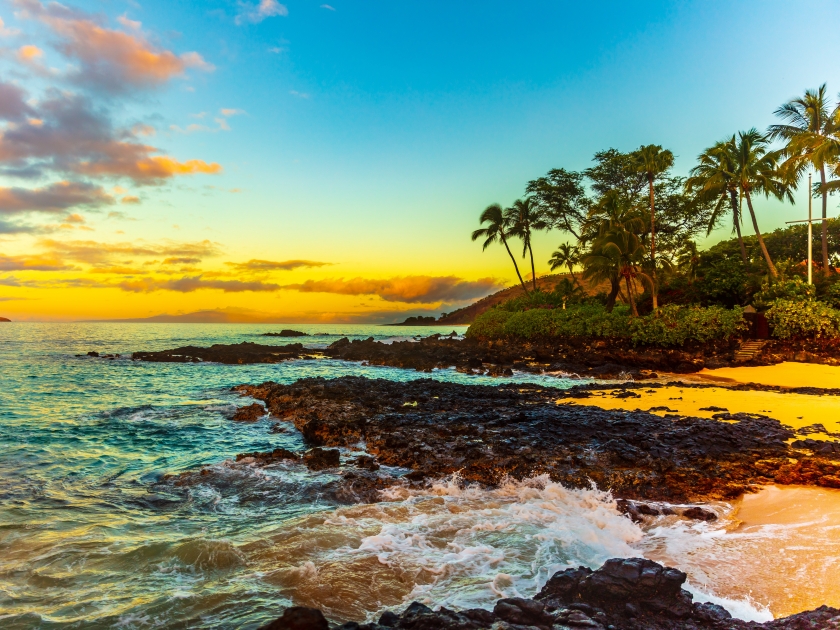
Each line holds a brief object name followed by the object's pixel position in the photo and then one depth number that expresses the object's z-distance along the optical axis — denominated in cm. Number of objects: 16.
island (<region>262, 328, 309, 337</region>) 8244
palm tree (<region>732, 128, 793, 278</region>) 2986
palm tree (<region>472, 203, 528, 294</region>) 4741
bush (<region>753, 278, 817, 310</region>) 2472
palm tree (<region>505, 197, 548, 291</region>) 4575
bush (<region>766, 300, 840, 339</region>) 2270
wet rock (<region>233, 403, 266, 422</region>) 1519
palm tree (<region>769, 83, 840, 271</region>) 2652
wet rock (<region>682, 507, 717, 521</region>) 664
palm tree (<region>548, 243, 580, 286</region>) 4644
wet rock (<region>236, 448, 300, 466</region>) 1024
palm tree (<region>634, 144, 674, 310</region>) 3294
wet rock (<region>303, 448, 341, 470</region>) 971
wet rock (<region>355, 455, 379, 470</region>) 942
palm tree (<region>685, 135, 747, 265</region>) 3083
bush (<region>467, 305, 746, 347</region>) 2597
